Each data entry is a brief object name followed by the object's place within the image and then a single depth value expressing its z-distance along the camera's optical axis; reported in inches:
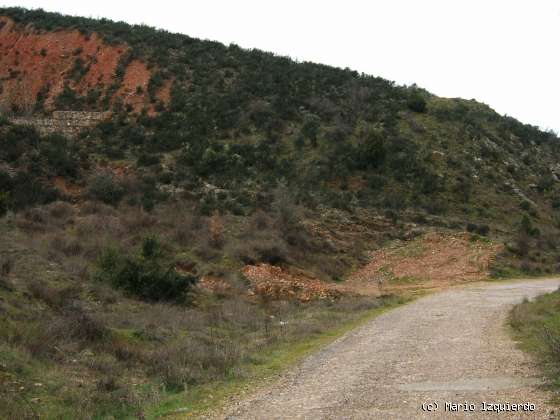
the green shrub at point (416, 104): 1753.2
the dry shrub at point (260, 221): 1035.3
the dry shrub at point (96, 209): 1042.1
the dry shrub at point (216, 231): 943.0
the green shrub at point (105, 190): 1155.0
